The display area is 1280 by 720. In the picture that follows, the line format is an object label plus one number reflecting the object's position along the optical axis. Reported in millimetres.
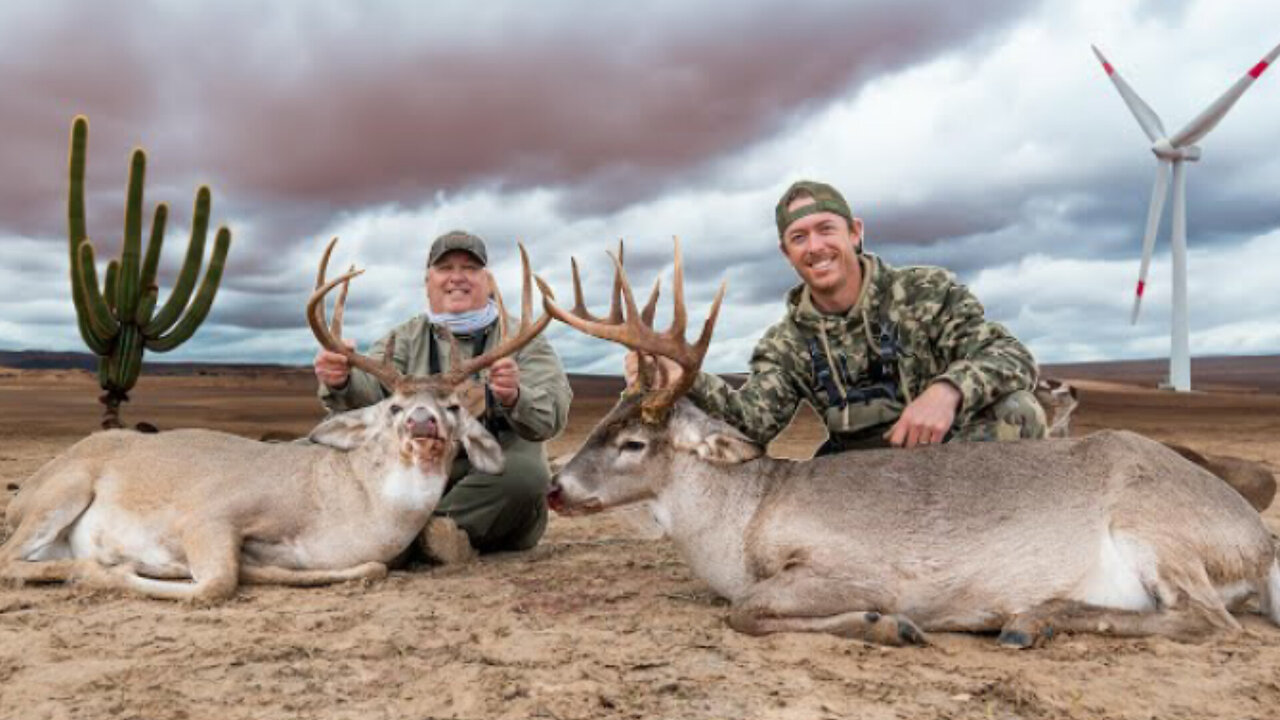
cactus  14969
